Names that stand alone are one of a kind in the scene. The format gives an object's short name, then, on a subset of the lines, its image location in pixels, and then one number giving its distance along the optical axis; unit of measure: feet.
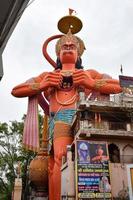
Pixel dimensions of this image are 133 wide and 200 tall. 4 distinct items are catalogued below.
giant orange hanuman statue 59.26
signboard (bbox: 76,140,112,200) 46.47
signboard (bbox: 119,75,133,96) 60.54
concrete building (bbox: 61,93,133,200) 48.75
